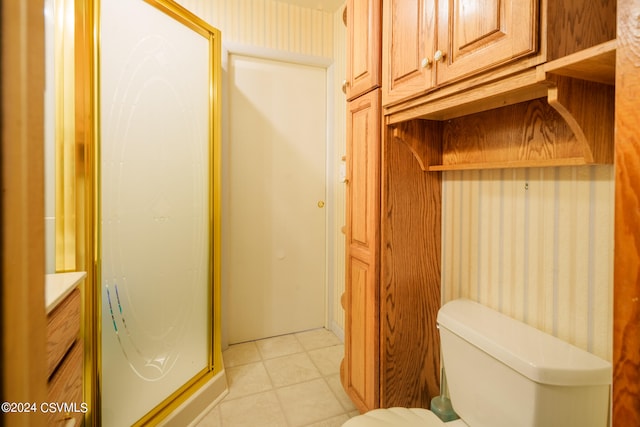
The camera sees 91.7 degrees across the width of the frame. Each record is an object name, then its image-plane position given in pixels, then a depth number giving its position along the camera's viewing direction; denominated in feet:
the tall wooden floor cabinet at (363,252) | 4.26
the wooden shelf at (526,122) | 2.42
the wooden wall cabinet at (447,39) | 2.47
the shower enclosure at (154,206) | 3.84
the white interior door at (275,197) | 7.32
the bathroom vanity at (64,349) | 2.51
